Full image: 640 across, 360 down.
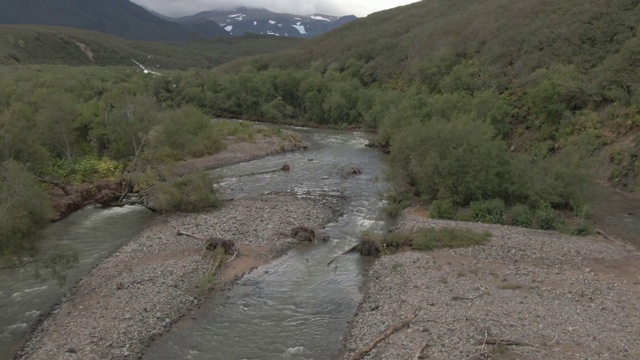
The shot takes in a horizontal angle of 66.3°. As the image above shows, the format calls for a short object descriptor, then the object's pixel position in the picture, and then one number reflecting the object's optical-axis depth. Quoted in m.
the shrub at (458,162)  30.41
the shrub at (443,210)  29.61
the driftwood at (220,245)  24.84
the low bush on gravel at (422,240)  24.73
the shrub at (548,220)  27.61
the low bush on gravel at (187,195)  32.06
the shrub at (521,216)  27.95
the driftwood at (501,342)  15.17
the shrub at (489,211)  28.44
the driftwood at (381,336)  16.01
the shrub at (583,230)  26.59
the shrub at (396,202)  31.78
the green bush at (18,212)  18.00
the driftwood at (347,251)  24.83
